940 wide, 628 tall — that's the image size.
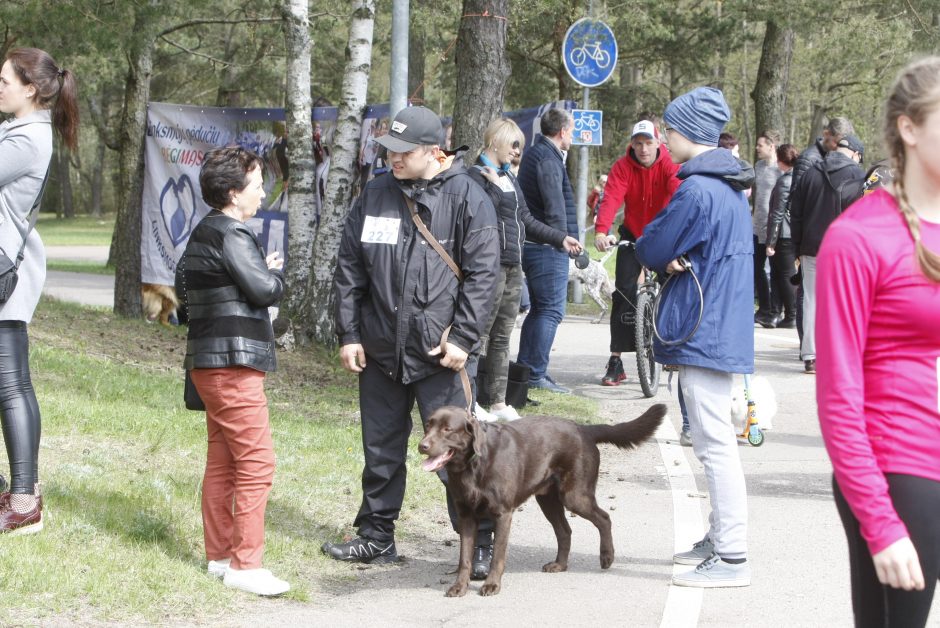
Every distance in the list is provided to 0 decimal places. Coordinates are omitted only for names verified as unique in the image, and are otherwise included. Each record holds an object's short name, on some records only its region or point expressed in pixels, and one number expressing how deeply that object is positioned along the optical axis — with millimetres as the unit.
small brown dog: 15070
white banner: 14023
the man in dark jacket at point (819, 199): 11391
